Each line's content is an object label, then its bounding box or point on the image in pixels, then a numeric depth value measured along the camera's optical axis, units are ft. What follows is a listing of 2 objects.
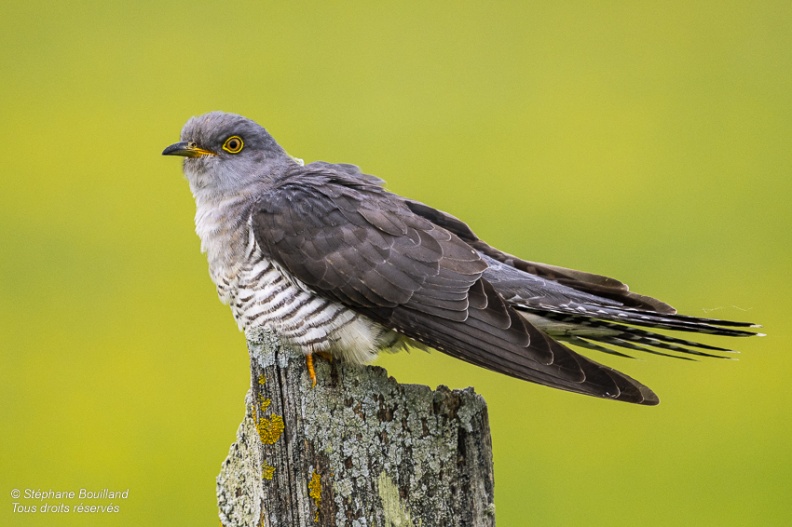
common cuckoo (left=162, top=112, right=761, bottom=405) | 20.03
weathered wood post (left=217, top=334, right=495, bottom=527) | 17.38
